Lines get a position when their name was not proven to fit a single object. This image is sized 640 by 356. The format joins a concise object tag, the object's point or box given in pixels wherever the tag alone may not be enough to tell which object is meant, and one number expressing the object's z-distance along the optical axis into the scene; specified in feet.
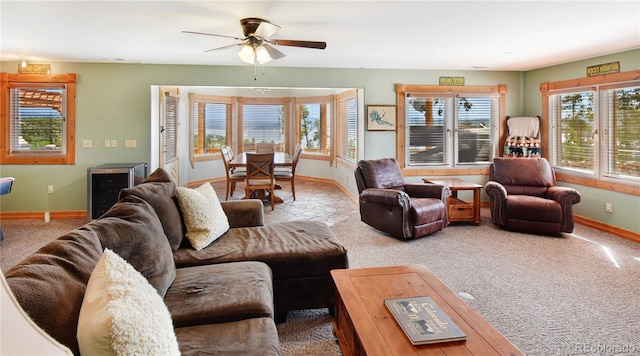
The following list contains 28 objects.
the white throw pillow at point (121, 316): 3.06
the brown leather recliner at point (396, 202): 14.08
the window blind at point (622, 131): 14.87
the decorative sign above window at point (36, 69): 17.22
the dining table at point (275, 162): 20.44
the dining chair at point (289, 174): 21.26
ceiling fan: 10.61
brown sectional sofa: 3.60
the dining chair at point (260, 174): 19.49
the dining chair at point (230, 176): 21.21
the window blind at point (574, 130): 16.81
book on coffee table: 5.12
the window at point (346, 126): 24.27
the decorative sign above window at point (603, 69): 15.34
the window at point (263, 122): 30.71
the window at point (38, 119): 17.34
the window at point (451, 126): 19.81
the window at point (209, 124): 27.40
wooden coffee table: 4.97
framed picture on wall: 19.24
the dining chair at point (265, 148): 26.73
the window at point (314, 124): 29.11
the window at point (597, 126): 15.02
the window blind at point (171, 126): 21.80
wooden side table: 16.60
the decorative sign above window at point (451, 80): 19.65
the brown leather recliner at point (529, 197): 14.58
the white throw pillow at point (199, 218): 8.49
